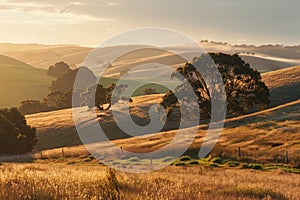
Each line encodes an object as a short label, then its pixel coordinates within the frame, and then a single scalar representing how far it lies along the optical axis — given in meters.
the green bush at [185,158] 48.52
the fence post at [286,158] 43.81
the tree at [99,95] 97.50
